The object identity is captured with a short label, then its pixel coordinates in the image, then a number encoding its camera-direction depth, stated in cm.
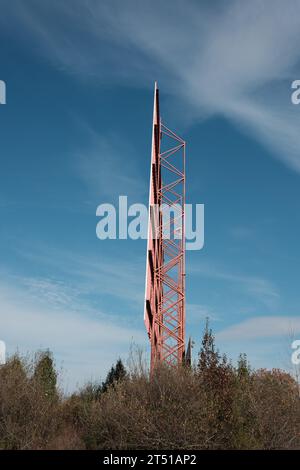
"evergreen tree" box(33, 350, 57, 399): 1821
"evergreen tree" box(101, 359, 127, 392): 3603
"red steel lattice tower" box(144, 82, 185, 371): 2059
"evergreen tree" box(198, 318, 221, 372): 1659
